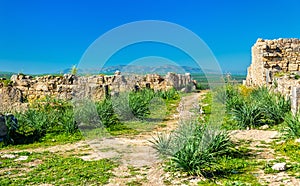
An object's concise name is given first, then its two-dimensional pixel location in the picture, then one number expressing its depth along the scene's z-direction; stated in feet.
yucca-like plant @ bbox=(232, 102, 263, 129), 32.48
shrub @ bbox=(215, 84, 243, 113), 38.63
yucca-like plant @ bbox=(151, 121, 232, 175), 19.07
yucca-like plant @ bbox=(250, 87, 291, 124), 32.86
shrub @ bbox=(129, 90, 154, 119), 41.60
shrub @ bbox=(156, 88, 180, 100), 64.60
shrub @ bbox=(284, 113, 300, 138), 24.91
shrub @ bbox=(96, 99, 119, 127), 36.99
